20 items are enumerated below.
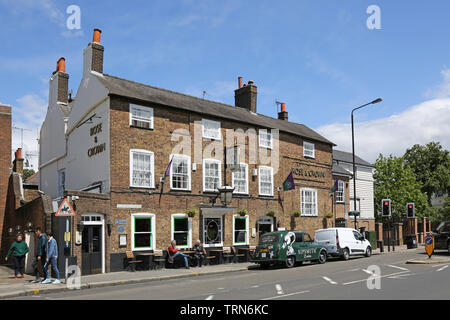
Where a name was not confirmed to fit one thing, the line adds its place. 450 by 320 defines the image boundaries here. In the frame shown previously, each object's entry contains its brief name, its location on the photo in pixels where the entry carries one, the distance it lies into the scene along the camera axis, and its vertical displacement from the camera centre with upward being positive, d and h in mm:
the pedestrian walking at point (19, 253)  19031 -1805
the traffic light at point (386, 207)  29875 -89
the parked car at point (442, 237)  26855 -1849
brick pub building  21125 +2158
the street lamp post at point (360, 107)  28741 +6470
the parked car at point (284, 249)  21125 -1968
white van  25094 -1949
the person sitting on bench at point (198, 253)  22719 -2232
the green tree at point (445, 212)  66812 -995
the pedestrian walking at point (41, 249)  17328 -1535
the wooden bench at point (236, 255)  25156 -2599
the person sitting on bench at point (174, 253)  21609 -2117
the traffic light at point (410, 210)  31425 -311
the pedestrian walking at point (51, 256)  16859 -1747
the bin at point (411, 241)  34750 -2664
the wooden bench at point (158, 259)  21658 -2431
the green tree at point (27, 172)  64294 +5101
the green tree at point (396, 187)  51781 +2101
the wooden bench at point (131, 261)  20812 -2369
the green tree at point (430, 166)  62438 +5422
